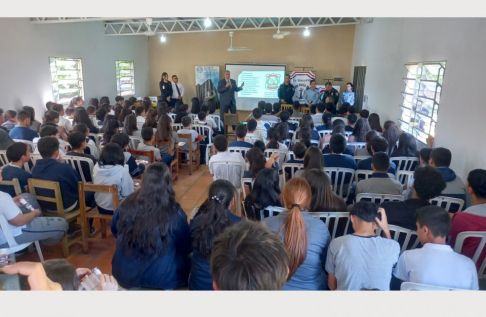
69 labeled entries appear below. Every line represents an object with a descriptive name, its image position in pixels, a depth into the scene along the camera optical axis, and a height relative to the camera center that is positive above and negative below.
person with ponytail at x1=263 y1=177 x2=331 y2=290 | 1.87 -0.81
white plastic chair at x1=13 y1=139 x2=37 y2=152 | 4.37 -0.81
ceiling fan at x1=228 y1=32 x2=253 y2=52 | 10.48 +1.21
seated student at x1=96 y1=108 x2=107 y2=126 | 6.46 -0.58
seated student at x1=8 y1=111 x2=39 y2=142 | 4.64 -0.66
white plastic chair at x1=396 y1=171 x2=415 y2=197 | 3.23 -0.90
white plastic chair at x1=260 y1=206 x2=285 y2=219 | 2.38 -0.85
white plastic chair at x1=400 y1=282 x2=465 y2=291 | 1.54 -0.87
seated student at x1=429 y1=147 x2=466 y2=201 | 3.02 -0.78
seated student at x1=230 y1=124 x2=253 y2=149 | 4.54 -0.69
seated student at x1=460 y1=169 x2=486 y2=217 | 2.29 -0.65
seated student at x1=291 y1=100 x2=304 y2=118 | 7.77 -0.51
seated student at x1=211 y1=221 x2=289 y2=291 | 0.90 -0.47
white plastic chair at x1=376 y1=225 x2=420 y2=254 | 2.12 -0.89
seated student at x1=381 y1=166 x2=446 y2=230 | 2.27 -0.73
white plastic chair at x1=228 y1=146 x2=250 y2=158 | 4.52 -0.80
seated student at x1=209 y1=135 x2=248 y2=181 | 3.95 -0.78
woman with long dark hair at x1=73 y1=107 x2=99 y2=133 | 5.63 -0.55
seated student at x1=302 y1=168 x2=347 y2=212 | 2.47 -0.73
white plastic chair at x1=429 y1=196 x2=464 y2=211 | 2.71 -0.84
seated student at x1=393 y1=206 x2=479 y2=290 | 1.67 -0.84
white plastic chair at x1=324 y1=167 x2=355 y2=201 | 3.53 -0.91
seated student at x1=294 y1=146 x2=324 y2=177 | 3.21 -0.65
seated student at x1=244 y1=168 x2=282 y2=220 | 2.54 -0.76
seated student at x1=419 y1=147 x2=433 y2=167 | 3.56 -0.65
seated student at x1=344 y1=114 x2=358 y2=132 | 5.98 -0.50
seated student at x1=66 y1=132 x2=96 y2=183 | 3.79 -0.72
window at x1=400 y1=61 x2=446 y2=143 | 4.69 -0.08
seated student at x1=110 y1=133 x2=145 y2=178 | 3.83 -0.84
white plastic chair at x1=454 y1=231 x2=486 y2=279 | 2.04 -0.90
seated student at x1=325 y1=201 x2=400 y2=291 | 1.76 -0.84
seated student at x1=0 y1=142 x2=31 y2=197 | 3.07 -0.75
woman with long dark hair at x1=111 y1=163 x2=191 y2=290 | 1.98 -0.88
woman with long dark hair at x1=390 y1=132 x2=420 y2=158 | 4.12 -0.64
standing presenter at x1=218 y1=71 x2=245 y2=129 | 9.28 -0.18
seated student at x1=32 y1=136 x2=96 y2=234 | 3.13 -0.82
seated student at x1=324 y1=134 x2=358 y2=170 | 3.61 -0.70
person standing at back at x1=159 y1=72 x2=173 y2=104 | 9.99 -0.07
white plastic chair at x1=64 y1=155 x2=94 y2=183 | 3.72 -0.85
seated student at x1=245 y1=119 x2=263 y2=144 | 5.14 -0.69
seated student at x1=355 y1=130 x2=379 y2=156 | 4.10 -0.72
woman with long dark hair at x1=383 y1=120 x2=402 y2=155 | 4.70 -0.60
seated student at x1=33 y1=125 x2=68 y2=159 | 4.09 -0.58
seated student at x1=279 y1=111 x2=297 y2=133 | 5.99 -0.49
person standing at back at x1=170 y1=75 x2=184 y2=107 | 10.23 -0.19
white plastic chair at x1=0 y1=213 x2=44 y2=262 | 2.42 -1.13
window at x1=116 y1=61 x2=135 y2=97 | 10.08 +0.18
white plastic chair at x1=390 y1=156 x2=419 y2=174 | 4.04 -0.82
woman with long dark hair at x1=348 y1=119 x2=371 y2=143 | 5.04 -0.58
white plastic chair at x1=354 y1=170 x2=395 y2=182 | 3.50 -0.85
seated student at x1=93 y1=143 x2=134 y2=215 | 3.21 -0.83
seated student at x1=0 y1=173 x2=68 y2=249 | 2.43 -1.10
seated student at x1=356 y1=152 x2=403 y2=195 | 3.00 -0.79
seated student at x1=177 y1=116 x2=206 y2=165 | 5.88 -0.78
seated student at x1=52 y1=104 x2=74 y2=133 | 5.91 -0.63
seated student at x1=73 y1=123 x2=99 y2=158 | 4.43 -0.73
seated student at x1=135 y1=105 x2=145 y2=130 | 6.46 -0.58
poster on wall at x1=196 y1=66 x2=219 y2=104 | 11.12 +0.16
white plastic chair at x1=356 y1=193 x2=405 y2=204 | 2.79 -0.85
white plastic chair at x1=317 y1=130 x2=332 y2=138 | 5.67 -0.69
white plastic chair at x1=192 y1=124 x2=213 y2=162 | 6.45 -0.83
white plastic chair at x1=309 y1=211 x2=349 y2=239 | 2.32 -0.84
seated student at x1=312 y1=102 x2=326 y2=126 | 6.95 -0.51
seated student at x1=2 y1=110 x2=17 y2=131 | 5.22 -0.57
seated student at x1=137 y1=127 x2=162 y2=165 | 4.62 -0.81
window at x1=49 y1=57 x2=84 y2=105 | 7.62 +0.10
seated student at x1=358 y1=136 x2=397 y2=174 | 3.69 -0.64
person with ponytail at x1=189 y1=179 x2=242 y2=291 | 1.88 -0.78
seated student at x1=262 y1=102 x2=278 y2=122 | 6.93 -0.59
